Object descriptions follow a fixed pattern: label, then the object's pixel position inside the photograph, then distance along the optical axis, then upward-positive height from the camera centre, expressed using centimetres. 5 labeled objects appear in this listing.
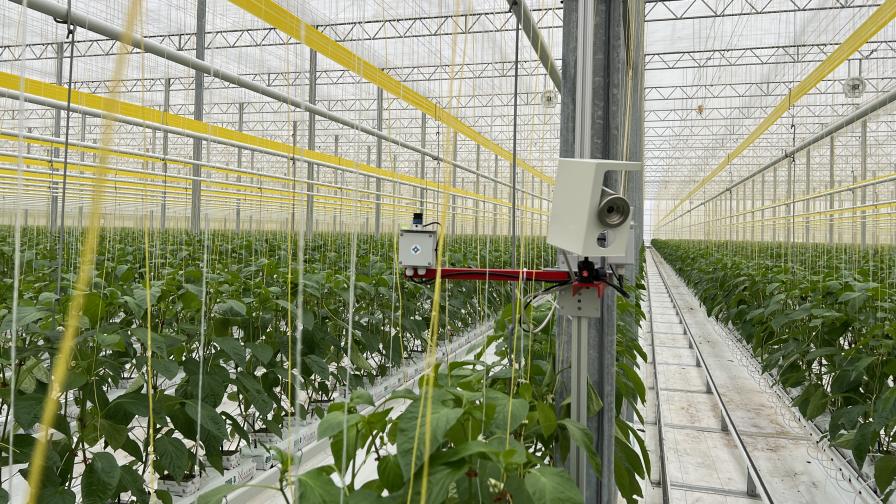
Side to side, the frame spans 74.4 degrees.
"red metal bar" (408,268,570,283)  160 -5
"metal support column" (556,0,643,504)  164 +30
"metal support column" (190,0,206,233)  790 +185
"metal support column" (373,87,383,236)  1140 +89
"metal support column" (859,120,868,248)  728 +136
